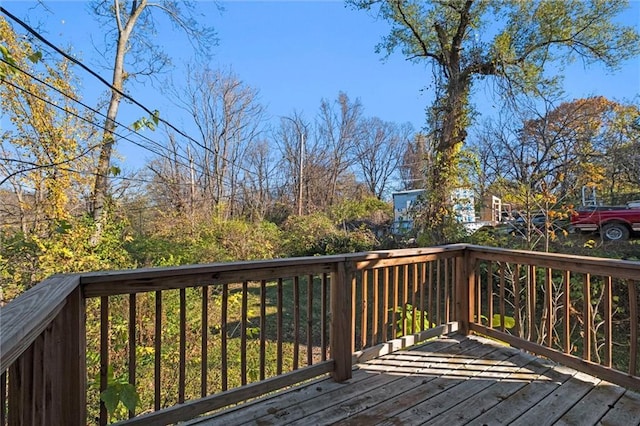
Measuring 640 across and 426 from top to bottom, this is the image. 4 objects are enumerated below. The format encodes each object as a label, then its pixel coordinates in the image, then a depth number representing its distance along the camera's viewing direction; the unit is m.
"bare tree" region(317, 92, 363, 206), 15.27
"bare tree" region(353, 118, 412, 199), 17.56
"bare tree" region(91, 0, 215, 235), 6.11
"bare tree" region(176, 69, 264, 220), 11.45
